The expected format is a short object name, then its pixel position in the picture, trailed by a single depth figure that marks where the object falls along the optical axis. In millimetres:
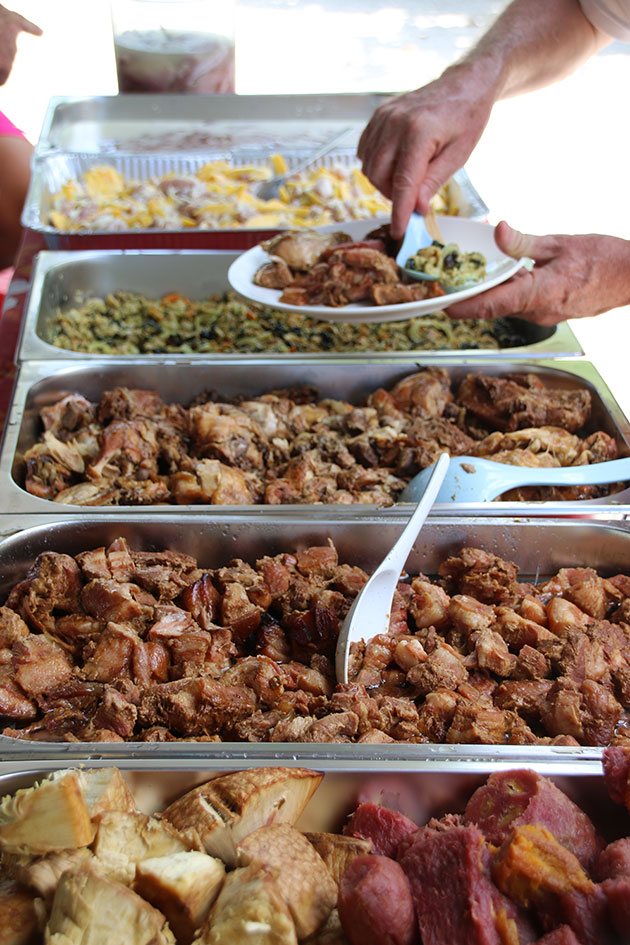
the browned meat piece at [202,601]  749
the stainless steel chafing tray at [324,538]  808
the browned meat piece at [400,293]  957
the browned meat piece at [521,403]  959
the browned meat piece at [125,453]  890
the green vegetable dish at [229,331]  1105
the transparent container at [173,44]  1571
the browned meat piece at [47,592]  745
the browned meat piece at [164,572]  766
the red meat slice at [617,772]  587
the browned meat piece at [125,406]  942
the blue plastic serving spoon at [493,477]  850
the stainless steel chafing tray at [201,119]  1573
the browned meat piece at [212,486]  856
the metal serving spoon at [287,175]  1472
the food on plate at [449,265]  984
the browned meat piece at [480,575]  782
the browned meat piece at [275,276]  1012
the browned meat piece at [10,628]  719
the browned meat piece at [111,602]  735
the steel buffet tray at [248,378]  972
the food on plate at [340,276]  968
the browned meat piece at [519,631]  744
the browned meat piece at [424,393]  982
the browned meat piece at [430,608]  766
